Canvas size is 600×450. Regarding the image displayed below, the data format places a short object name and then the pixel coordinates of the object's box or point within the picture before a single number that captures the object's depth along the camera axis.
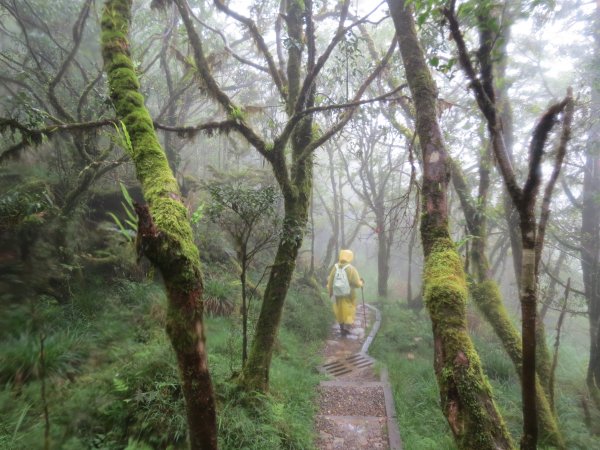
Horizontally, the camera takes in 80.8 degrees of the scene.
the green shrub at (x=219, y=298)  8.32
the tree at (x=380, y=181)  13.91
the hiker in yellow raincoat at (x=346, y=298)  9.81
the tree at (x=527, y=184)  1.63
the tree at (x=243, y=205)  4.91
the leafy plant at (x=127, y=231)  2.25
